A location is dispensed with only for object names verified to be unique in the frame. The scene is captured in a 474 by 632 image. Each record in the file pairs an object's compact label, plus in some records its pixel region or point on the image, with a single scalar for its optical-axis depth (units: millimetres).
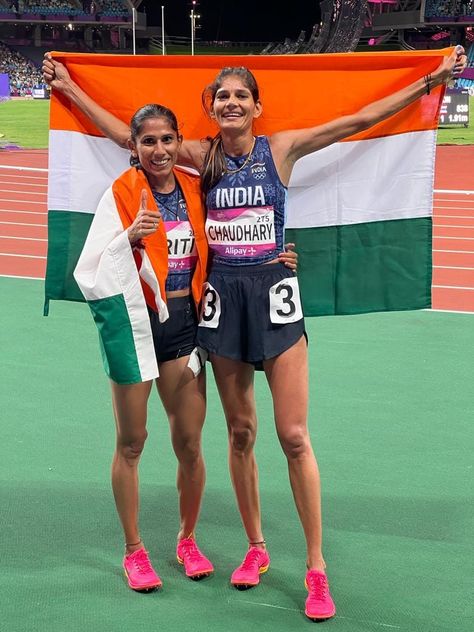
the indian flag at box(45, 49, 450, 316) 4543
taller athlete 3887
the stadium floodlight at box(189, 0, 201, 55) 65812
